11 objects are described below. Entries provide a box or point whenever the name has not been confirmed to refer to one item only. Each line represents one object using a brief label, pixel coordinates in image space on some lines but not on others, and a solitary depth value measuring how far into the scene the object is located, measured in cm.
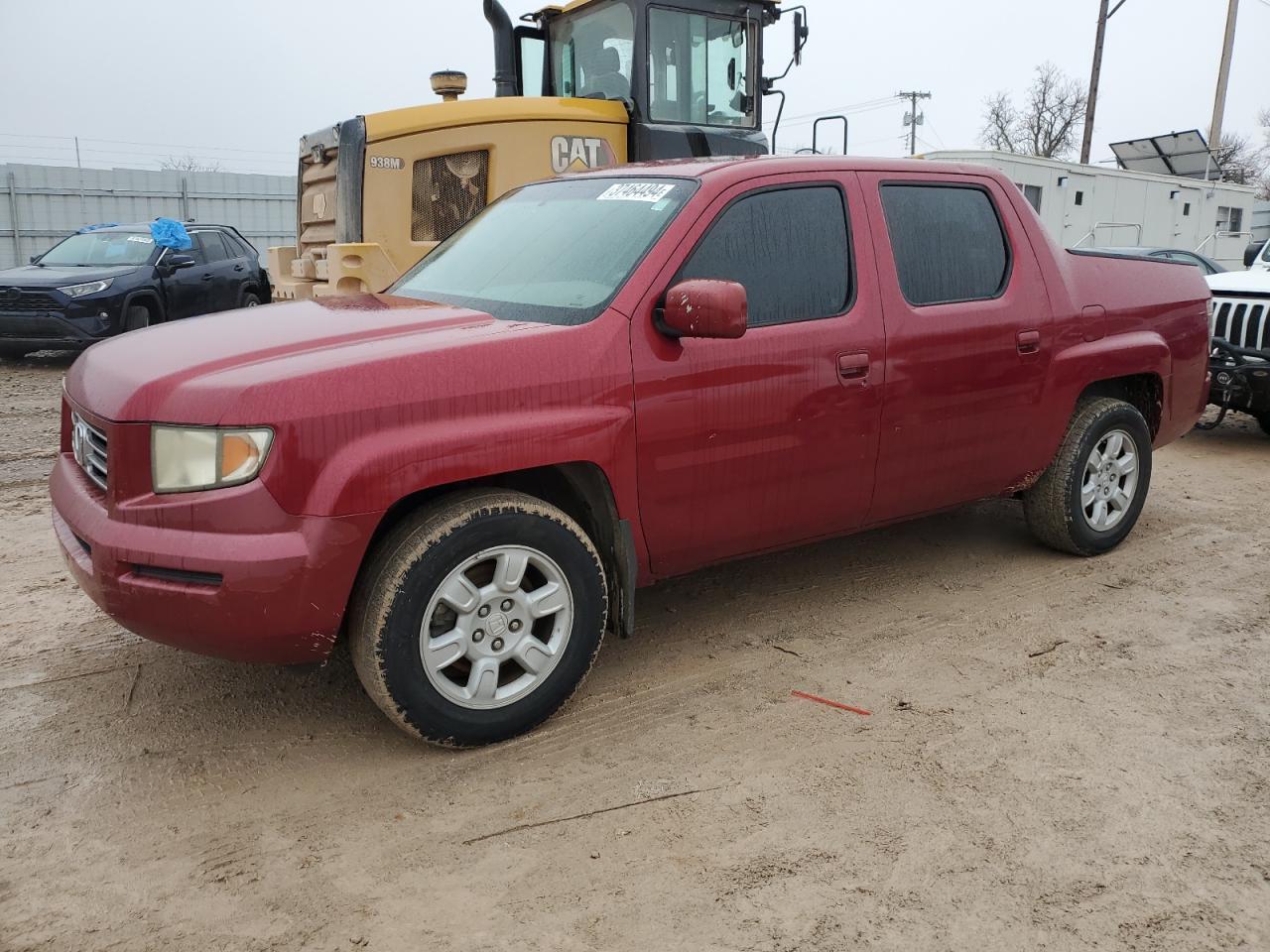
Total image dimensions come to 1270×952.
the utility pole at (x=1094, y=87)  2503
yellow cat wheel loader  750
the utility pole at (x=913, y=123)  5791
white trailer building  1728
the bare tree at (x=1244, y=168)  5775
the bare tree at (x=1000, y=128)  5846
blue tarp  1305
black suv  1170
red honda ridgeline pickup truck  294
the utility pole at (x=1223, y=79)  2452
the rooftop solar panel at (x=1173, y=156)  2162
